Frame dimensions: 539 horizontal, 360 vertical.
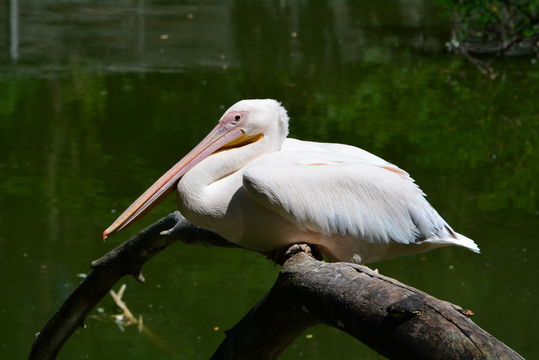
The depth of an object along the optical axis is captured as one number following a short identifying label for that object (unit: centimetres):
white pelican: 514
